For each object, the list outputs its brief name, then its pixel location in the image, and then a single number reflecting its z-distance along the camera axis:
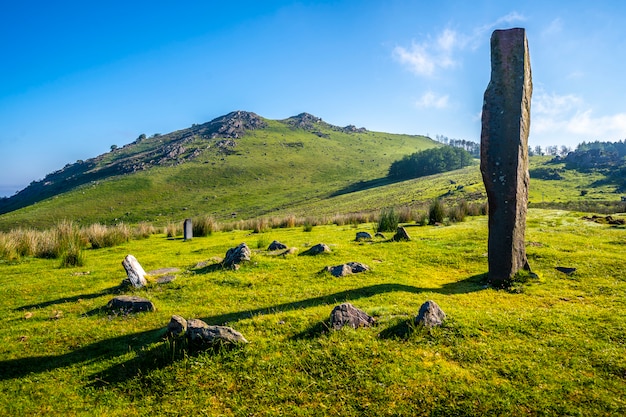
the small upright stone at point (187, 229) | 20.00
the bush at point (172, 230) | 23.02
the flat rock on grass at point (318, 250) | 12.14
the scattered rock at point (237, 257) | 10.79
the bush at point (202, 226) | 21.88
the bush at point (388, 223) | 18.58
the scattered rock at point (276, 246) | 13.62
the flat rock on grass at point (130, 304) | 7.41
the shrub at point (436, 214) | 20.41
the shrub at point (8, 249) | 14.64
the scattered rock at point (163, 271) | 10.73
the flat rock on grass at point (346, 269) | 9.45
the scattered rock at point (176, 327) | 5.63
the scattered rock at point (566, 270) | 8.80
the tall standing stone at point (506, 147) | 8.27
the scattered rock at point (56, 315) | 7.35
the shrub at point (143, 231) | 22.26
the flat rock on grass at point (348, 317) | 5.90
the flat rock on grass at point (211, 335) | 5.35
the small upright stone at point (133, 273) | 9.01
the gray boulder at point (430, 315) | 5.75
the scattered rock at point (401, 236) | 13.80
